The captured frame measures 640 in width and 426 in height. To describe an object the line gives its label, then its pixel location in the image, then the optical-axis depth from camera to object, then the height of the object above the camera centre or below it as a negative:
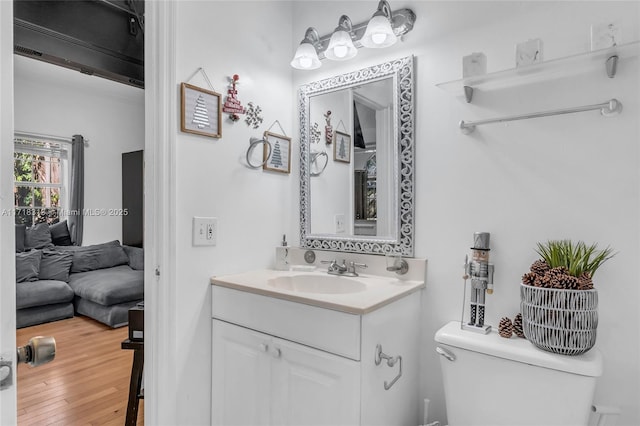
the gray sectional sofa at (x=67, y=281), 3.30 -0.70
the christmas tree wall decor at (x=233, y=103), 1.64 +0.48
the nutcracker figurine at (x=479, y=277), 1.38 -0.26
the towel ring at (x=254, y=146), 1.75 +0.30
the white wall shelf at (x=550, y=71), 1.17 +0.49
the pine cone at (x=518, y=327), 1.28 -0.42
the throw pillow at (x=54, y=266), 3.59 -0.57
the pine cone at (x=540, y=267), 1.21 -0.20
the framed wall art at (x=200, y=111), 1.48 +0.41
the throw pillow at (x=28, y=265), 3.37 -0.53
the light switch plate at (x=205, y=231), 1.53 -0.09
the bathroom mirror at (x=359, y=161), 1.65 +0.24
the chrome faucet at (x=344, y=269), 1.73 -0.29
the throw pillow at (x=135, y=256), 4.07 -0.54
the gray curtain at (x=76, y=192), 4.18 +0.19
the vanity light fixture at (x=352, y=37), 1.54 +0.78
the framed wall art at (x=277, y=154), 1.85 +0.29
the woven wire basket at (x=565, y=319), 1.10 -0.34
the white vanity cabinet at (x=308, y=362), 1.20 -0.57
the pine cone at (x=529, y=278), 1.20 -0.23
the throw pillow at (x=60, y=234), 3.99 -0.28
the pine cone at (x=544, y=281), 1.15 -0.23
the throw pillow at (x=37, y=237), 3.65 -0.28
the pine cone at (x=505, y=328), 1.28 -0.42
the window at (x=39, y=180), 3.86 +0.31
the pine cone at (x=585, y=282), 1.12 -0.23
